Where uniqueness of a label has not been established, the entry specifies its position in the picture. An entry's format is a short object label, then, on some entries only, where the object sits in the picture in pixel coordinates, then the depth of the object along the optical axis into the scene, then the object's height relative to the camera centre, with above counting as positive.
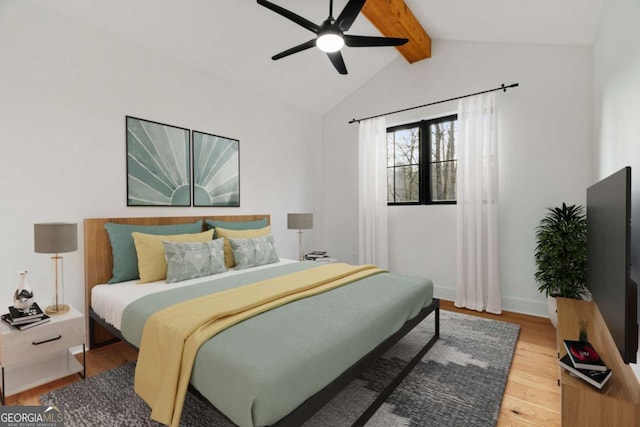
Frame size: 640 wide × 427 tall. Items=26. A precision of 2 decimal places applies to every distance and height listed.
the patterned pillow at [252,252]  3.04 -0.41
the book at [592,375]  1.25 -0.70
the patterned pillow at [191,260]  2.52 -0.41
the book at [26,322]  1.88 -0.69
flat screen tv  1.15 -0.24
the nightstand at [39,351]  1.84 -0.87
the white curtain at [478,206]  3.38 +0.05
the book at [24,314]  1.90 -0.65
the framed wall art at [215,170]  3.38 +0.48
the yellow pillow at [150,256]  2.51 -0.37
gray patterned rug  1.67 -1.14
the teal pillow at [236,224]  3.33 -0.15
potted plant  2.68 -0.43
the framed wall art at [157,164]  2.87 +0.48
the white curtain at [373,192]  4.26 +0.26
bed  1.18 -0.64
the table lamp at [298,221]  4.06 -0.13
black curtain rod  3.33 +1.35
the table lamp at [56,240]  2.04 -0.19
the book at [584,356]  1.33 -0.68
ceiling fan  2.08 +1.30
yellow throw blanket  1.37 -0.59
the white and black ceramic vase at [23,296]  2.01 -0.55
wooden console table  1.18 -0.75
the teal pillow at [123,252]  2.56 -0.34
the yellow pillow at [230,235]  3.14 -0.26
